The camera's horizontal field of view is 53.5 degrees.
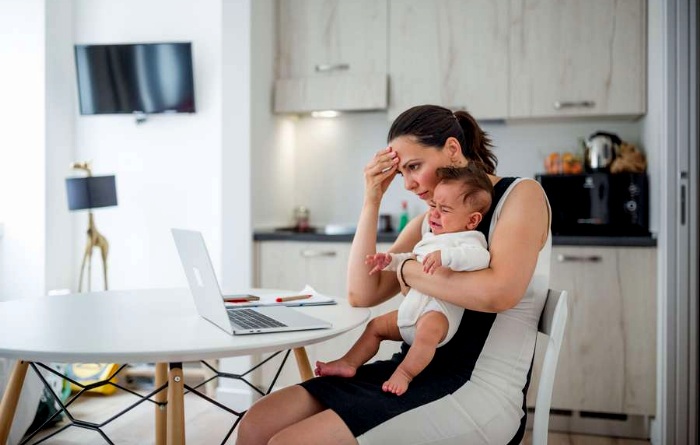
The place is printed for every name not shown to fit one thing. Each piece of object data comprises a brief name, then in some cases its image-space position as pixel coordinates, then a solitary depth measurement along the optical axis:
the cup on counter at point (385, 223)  3.81
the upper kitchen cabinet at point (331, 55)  3.57
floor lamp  3.65
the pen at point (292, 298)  1.98
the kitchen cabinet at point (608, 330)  3.03
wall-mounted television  3.96
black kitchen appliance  3.19
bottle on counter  3.80
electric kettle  3.33
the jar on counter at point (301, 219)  3.93
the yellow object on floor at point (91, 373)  3.60
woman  1.37
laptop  1.46
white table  1.34
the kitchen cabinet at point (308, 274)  3.38
